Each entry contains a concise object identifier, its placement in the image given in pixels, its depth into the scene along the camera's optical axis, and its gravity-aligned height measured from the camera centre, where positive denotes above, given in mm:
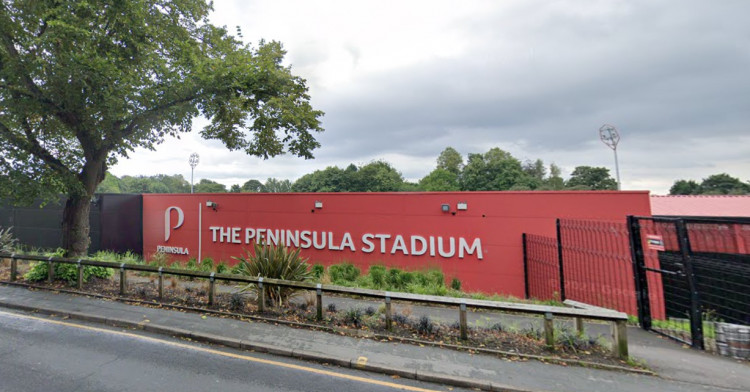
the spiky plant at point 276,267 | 6934 -1061
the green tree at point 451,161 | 73994 +12954
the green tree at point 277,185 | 93562 +10888
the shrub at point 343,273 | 10430 -1832
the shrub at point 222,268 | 11023 -1599
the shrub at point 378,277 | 9609 -1864
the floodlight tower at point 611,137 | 27312 +6345
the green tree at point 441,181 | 65181 +7451
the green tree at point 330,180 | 64688 +8300
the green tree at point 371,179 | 64875 +7971
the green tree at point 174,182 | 106625 +14892
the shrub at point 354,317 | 5954 -1890
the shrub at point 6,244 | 13578 -597
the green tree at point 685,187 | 49709 +3165
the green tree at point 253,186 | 93538 +10885
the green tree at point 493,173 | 54031 +7513
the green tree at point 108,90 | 7395 +3552
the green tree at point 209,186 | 89969 +11102
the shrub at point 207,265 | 12255 -1645
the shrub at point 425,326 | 5617 -1993
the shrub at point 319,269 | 10941 -1748
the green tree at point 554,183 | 58750 +5848
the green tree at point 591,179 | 55781 +5712
